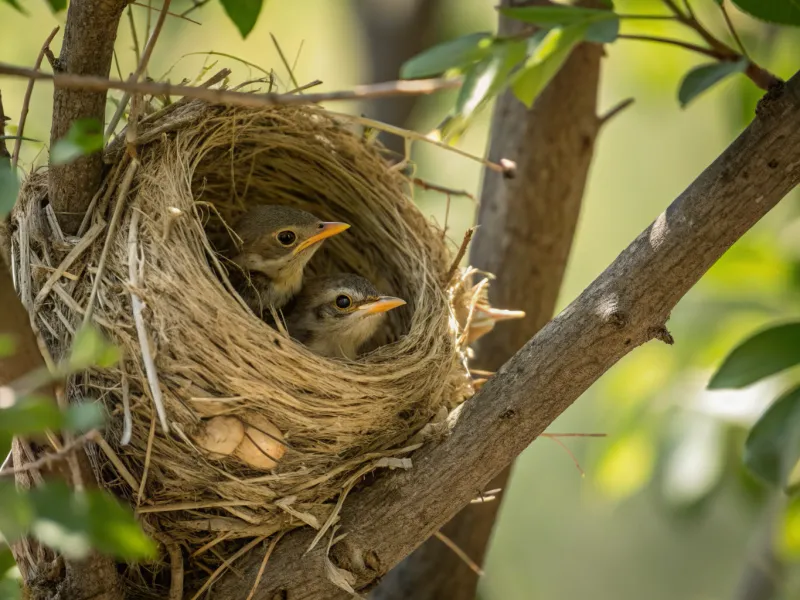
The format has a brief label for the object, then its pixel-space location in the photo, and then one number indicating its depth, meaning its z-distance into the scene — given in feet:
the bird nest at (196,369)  15.47
